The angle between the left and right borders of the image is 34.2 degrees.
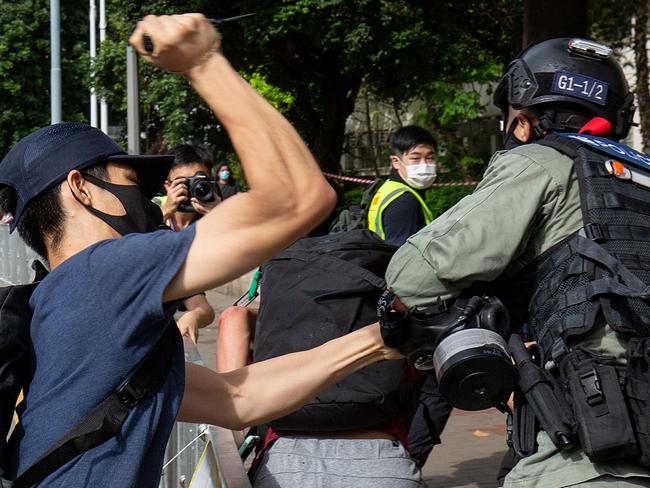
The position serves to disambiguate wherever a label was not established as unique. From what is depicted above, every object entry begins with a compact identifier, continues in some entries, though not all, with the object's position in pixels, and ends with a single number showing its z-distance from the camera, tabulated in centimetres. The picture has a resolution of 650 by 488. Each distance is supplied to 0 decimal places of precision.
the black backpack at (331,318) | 316
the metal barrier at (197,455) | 281
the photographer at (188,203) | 500
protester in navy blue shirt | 212
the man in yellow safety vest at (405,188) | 585
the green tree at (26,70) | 3631
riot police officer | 250
